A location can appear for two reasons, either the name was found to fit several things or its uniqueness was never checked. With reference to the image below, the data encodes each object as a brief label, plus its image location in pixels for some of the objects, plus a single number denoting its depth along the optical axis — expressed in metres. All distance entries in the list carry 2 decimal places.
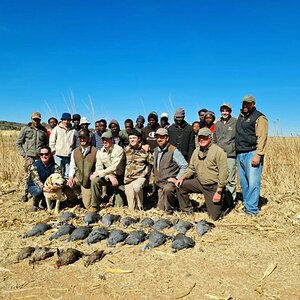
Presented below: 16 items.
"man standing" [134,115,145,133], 8.65
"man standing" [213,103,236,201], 6.61
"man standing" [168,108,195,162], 7.26
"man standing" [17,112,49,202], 7.75
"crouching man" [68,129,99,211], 7.18
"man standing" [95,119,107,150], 8.17
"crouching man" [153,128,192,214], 6.61
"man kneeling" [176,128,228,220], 6.12
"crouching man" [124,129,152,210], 6.93
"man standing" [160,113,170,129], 8.50
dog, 6.84
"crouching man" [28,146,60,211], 7.12
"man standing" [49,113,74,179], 7.83
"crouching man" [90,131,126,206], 6.96
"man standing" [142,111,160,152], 7.96
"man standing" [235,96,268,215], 5.96
